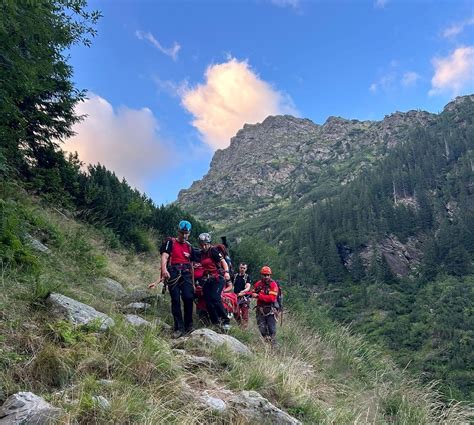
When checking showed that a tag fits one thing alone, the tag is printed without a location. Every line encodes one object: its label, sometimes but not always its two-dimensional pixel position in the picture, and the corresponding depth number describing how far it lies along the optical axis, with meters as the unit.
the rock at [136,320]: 5.06
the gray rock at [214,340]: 5.17
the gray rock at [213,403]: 3.63
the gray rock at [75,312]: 4.34
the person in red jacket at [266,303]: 7.62
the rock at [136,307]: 6.47
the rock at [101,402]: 3.13
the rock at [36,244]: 7.46
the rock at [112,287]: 7.64
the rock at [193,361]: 4.45
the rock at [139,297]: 7.24
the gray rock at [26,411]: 2.80
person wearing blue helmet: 6.24
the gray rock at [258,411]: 3.72
